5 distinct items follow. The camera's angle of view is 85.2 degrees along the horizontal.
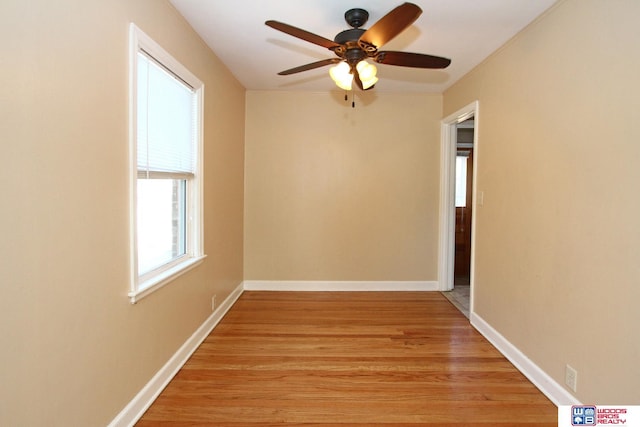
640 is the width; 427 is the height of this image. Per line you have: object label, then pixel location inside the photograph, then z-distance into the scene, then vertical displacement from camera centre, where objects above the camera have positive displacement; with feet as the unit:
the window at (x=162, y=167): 6.24 +0.71
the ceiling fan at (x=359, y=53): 6.11 +2.98
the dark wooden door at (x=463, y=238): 17.13 -1.74
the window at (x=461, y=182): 17.44 +1.07
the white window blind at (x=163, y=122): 6.57 +1.69
